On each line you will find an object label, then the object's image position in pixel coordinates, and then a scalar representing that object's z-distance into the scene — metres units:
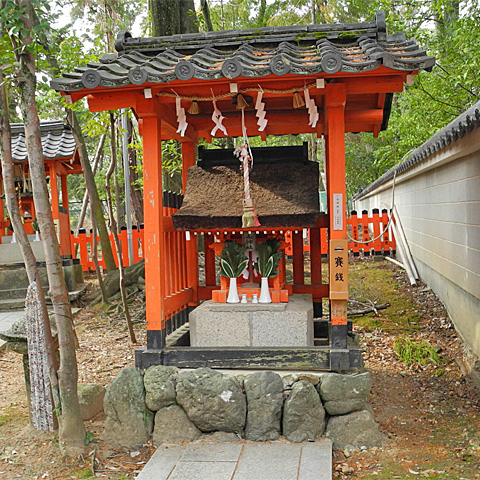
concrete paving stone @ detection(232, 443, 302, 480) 4.07
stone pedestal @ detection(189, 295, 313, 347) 5.37
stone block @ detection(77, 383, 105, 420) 5.54
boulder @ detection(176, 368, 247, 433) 4.77
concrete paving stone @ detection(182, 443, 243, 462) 4.41
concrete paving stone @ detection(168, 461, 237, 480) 4.09
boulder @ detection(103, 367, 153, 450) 4.89
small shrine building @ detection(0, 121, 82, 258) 12.13
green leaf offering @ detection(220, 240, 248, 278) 5.77
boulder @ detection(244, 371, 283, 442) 4.76
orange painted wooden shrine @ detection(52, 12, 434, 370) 4.51
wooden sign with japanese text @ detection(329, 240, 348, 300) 4.91
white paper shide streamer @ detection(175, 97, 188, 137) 5.52
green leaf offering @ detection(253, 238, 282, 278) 5.71
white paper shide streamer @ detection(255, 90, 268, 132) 5.22
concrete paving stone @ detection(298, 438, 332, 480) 4.02
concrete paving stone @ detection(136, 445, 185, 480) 4.14
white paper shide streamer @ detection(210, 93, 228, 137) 5.57
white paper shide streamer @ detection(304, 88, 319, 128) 5.11
